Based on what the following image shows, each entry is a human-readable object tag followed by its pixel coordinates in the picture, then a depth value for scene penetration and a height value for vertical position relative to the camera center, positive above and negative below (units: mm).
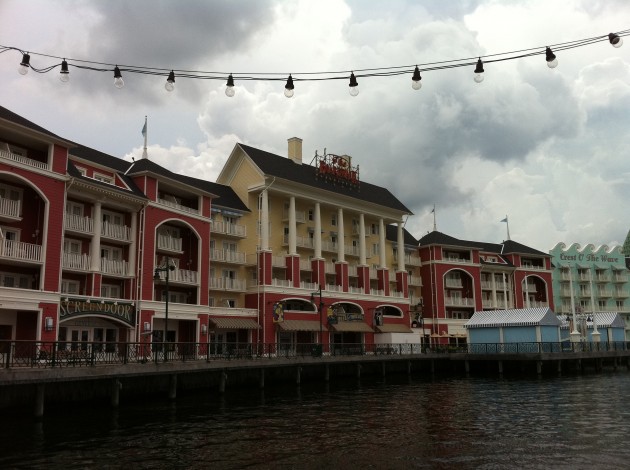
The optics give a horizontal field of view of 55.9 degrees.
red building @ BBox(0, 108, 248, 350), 35594 +6650
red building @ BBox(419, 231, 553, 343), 79188 +7594
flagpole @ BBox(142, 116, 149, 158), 49194 +16248
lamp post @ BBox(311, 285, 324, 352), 56781 +3799
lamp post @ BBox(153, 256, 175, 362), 33219 +3770
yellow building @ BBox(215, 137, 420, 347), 56188 +8671
